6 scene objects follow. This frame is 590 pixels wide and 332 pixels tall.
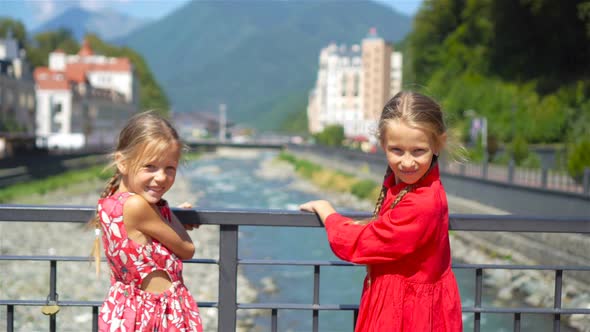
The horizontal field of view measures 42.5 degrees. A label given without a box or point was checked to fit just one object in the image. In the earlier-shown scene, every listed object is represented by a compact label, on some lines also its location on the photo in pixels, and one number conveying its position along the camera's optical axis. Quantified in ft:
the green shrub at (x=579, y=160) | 66.44
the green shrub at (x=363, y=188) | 116.97
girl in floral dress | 9.95
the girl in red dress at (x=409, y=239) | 9.59
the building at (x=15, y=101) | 160.58
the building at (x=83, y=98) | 238.27
